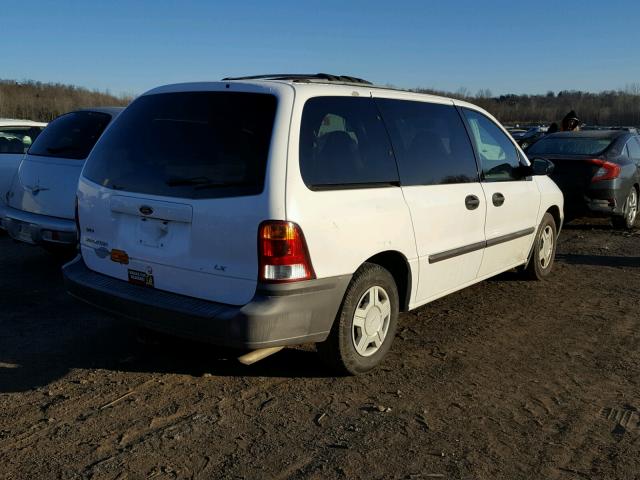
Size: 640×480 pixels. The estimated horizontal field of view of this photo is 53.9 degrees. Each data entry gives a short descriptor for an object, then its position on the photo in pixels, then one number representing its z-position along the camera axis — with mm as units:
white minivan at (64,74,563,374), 3395
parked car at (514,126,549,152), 32853
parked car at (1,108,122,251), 6180
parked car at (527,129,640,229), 9453
